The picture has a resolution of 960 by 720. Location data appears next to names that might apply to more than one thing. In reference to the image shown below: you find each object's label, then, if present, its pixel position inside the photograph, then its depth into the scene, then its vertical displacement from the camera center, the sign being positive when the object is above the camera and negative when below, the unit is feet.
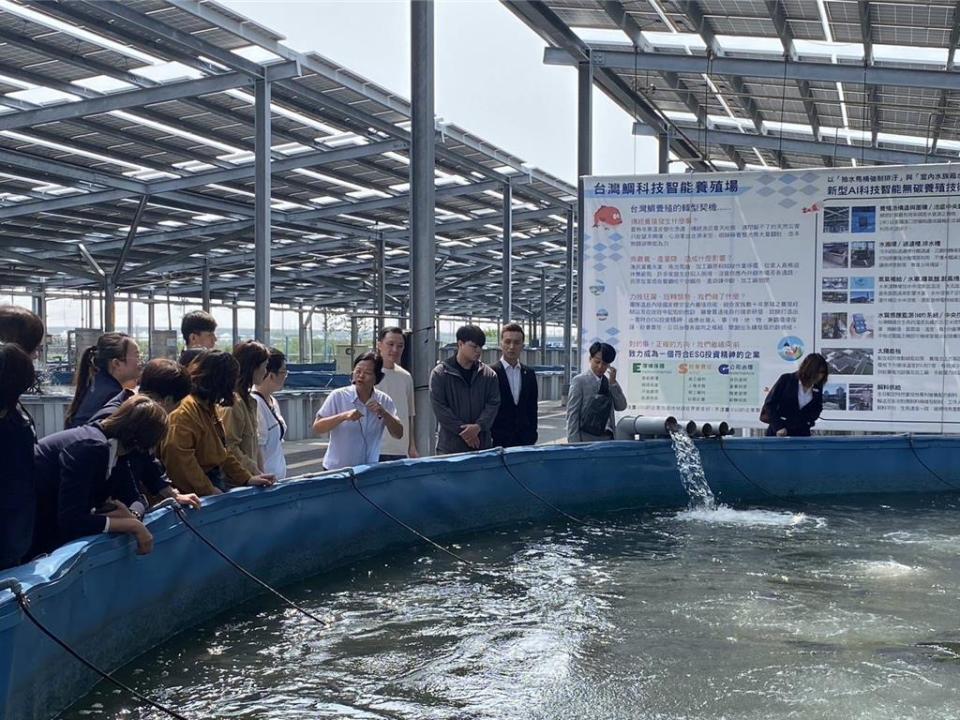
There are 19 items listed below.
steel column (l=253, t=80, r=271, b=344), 43.55 +4.38
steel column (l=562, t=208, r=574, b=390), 74.05 +0.76
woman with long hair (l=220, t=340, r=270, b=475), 17.66 -1.45
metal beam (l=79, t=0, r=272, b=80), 34.65 +10.77
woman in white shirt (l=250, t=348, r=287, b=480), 19.02 -1.73
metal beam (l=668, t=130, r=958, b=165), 53.57 +9.68
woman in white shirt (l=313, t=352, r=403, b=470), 20.94 -1.91
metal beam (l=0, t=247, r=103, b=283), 74.95 +4.80
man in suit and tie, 24.54 -1.69
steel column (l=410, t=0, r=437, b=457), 28.35 +3.60
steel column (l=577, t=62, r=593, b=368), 43.96 +9.19
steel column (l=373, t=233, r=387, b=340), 71.35 +4.18
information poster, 30.96 +1.24
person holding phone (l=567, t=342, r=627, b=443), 26.20 -1.90
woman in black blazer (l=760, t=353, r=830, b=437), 29.94 -2.29
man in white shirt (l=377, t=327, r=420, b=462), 22.63 -1.28
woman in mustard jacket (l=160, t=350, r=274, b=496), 16.24 -1.63
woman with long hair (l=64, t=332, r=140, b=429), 15.99 -0.73
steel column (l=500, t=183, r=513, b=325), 67.05 +5.44
